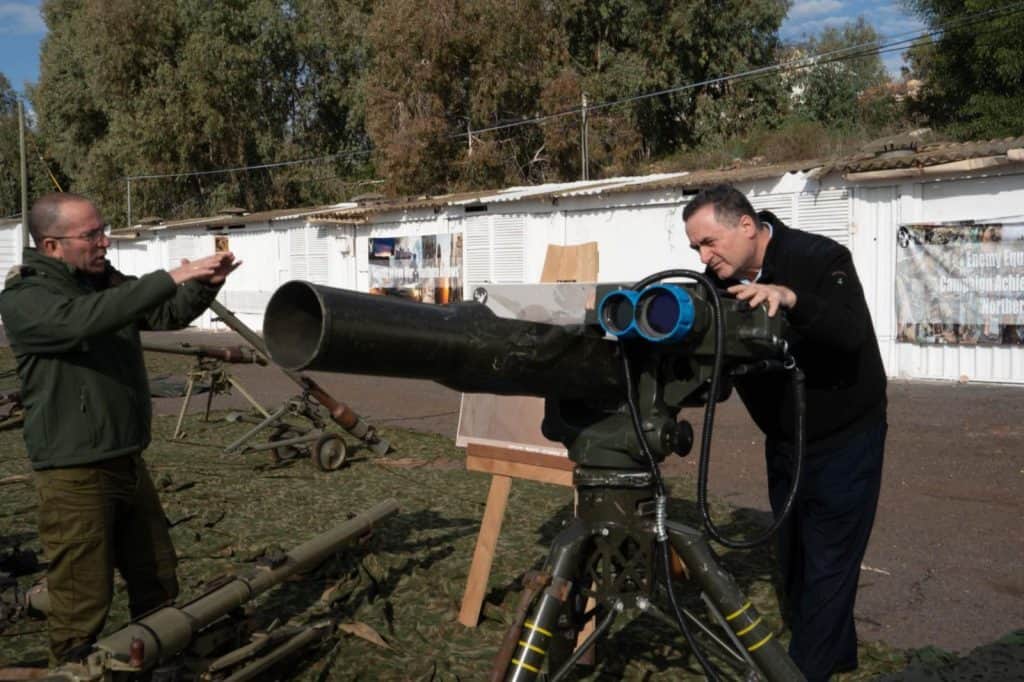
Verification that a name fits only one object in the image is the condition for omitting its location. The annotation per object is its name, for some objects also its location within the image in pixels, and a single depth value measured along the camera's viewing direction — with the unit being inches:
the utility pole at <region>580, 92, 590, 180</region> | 1214.9
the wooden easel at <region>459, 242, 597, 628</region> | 179.3
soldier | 137.9
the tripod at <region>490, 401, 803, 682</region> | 99.0
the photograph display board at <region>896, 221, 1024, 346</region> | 521.0
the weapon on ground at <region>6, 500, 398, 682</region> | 121.4
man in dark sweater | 122.2
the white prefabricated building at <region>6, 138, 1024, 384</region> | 531.2
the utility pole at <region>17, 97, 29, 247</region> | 1264.1
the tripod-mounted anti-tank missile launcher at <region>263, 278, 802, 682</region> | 87.0
